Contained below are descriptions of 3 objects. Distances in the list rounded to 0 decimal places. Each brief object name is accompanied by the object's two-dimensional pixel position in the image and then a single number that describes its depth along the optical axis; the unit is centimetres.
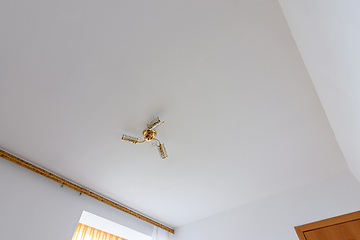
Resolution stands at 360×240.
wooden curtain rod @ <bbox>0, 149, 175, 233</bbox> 214
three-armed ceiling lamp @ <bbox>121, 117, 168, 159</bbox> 180
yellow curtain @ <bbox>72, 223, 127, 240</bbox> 255
